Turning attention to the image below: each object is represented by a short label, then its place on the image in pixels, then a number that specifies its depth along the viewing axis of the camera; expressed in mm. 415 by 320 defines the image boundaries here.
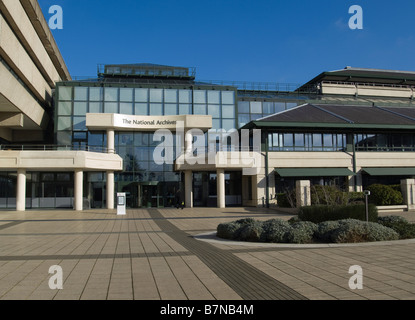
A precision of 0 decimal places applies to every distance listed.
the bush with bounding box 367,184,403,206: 28859
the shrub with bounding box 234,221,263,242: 13165
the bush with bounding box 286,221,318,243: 12430
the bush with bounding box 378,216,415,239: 13204
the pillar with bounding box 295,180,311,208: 27422
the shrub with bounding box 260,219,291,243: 12719
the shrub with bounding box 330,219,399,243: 12289
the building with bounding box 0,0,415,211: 33719
